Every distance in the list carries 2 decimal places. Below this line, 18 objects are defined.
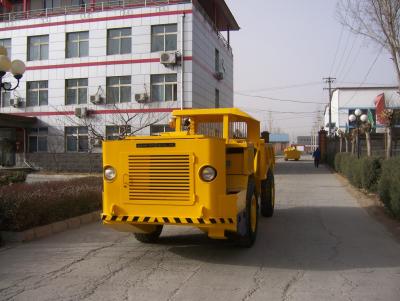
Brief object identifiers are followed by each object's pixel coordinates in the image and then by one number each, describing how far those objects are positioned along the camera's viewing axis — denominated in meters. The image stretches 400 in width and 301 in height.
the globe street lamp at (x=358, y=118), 24.98
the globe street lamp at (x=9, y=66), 11.84
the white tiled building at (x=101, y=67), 32.31
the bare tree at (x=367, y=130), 22.68
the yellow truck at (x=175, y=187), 6.95
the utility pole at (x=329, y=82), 71.96
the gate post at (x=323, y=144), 49.38
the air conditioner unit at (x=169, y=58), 31.50
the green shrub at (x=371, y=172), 16.22
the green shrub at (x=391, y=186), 10.60
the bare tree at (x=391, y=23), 20.83
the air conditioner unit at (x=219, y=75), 38.28
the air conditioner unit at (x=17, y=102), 36.06
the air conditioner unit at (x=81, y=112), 33.81
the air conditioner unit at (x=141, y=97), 32.53
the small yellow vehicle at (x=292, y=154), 62.56
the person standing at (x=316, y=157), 42.31
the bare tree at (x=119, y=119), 32.53
